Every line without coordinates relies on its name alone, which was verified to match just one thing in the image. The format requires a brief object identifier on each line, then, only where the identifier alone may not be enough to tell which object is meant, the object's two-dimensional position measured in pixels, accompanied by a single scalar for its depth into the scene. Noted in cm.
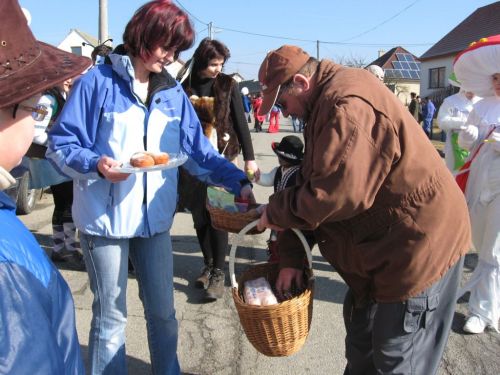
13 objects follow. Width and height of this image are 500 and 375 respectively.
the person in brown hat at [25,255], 85
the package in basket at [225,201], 251
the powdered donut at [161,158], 219
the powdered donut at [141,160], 207
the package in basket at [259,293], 215
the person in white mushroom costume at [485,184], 354
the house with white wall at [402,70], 5019
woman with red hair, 216
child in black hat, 399
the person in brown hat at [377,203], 166
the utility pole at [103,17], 1154
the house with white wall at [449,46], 3444
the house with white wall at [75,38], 4384
